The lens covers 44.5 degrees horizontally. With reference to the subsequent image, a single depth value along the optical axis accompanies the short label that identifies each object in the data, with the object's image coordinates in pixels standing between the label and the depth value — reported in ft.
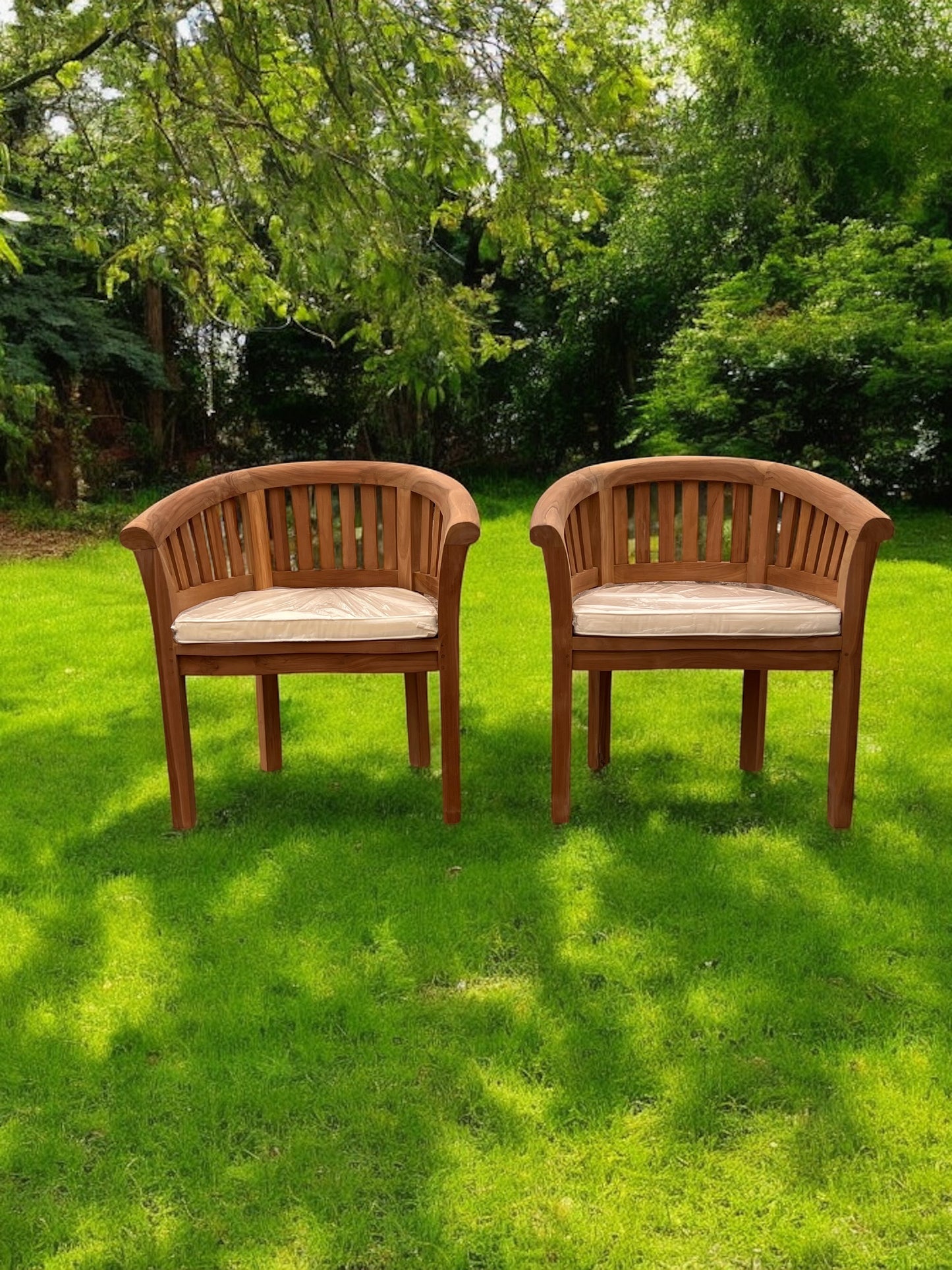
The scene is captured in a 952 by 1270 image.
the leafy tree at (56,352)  29.66
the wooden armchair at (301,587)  10.54
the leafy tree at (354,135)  11.71
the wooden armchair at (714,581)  10.44
